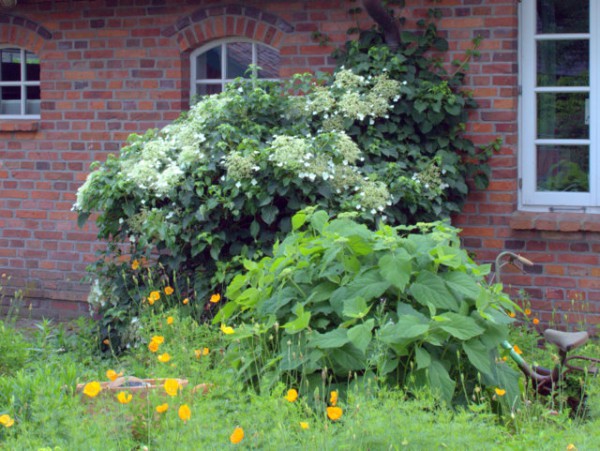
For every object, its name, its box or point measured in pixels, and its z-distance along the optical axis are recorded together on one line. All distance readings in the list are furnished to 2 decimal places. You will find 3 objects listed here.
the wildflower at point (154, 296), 6.24
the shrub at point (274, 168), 6.75
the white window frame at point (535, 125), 7.55
